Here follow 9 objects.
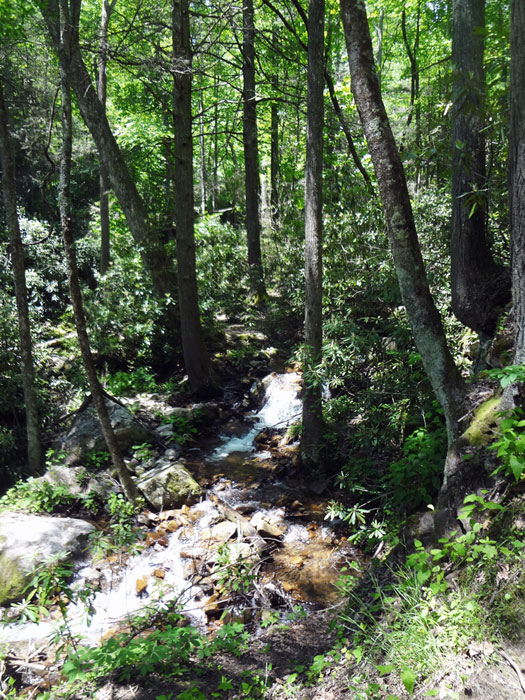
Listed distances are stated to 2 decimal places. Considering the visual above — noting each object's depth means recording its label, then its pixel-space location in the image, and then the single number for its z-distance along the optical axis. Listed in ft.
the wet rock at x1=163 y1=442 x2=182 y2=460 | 24.59
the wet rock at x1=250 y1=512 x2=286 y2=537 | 18.28
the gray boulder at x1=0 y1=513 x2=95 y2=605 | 15.05
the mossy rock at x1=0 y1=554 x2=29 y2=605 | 14.85
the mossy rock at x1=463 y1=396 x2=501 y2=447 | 11.98
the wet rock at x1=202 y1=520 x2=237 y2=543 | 17.95
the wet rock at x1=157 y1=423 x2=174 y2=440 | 26.48
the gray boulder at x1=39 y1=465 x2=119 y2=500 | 20.44
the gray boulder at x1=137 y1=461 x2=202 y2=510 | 20.44
